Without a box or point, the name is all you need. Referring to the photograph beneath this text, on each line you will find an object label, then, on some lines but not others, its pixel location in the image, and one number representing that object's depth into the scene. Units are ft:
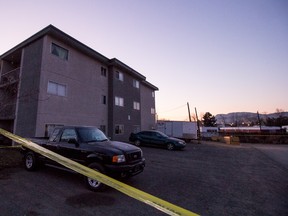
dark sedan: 50.70
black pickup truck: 16.31
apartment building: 39.52
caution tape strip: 8.21
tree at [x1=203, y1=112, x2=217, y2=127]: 219.00
